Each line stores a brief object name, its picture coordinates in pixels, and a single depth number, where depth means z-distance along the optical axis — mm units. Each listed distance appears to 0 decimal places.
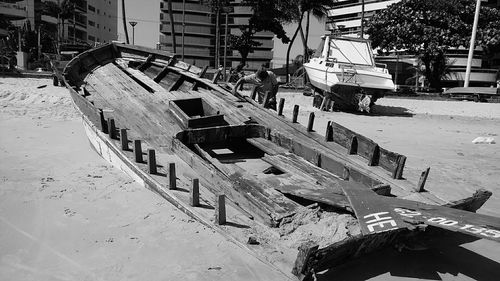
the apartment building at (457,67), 47938
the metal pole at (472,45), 25594
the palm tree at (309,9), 31348
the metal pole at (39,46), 50775
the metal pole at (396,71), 45147
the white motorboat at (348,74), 15352
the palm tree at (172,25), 28533
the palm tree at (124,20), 30072
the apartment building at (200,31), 81312
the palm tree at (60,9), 64188
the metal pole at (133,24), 41594
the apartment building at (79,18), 59756
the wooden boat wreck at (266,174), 3562
